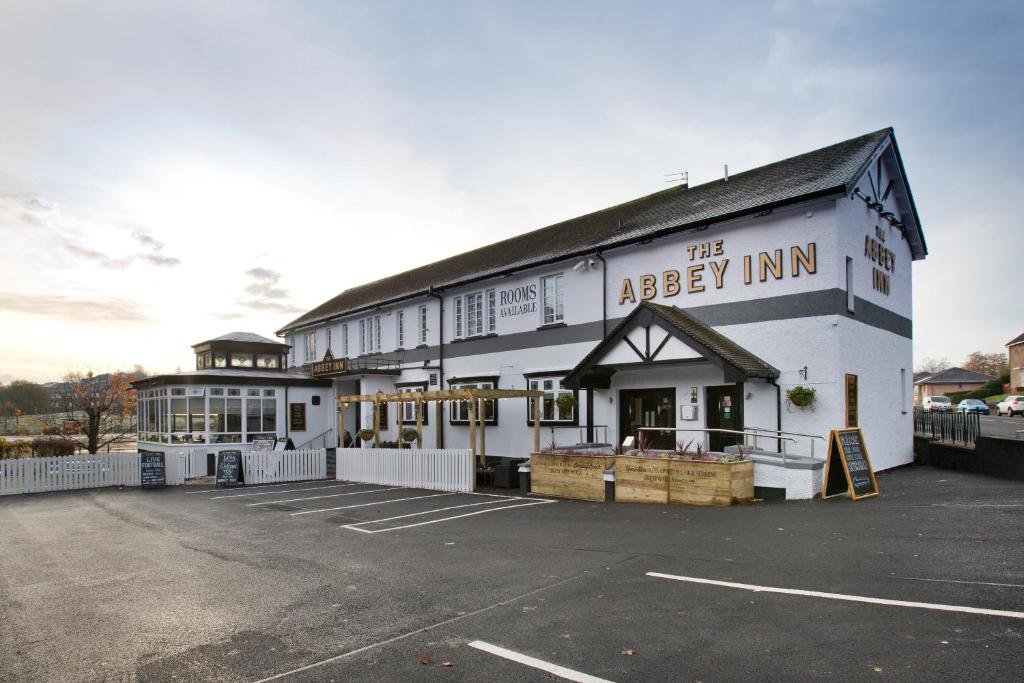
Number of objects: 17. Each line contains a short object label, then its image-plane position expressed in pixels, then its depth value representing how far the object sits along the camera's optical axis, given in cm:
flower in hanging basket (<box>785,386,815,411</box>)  1449
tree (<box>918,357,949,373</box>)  14745
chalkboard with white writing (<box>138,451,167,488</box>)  2089
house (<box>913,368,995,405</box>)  9100
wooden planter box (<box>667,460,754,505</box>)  1285
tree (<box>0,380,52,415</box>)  6214
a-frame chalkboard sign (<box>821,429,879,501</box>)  1292
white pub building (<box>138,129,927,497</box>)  1494
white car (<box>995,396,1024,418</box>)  4641
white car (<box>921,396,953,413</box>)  6050
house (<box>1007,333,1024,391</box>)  6681
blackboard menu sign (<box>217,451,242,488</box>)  2083
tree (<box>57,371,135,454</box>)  2834
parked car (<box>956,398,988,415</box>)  5060
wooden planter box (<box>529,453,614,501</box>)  1466
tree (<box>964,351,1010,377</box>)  10525
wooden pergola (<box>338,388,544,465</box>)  1850
